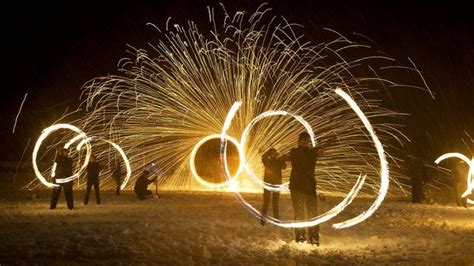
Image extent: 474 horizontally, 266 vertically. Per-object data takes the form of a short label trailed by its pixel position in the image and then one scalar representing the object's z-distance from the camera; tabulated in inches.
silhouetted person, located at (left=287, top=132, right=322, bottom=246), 445.4
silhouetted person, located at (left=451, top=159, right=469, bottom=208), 809.8
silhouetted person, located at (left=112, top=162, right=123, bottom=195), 958.4
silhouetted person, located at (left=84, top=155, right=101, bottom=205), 765.1
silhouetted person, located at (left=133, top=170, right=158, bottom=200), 857.5
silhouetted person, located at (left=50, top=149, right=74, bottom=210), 683.4
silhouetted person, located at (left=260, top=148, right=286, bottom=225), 538.9
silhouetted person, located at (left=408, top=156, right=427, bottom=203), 869.2
